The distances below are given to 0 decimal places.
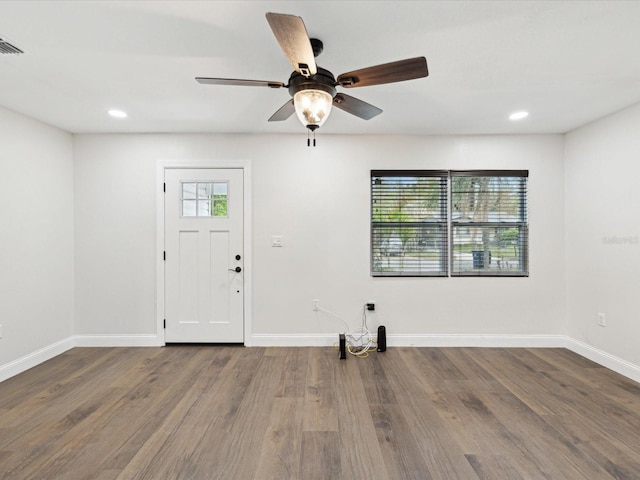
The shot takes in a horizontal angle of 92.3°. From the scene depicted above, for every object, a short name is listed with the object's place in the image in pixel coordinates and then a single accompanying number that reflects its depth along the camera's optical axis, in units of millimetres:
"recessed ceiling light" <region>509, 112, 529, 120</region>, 2930
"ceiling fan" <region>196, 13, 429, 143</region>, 1426
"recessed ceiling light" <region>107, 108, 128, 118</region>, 2883
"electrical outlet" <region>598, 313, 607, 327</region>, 3051
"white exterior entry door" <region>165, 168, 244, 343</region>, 3545
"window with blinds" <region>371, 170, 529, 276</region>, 3555
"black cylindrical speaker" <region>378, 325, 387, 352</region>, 3389
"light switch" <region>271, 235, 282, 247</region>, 3549
